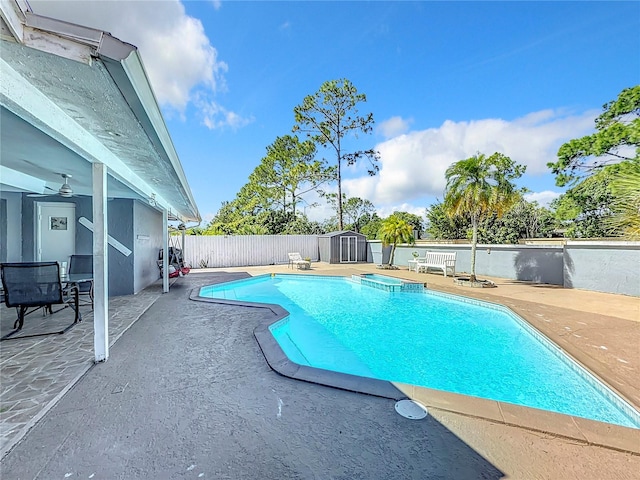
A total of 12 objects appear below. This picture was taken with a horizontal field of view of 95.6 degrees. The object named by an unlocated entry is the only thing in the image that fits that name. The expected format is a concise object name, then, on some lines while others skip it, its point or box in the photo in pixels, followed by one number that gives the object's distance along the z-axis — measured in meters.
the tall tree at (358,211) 36.62
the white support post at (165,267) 8.03
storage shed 18.02
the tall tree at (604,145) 15.12
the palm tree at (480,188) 9.49
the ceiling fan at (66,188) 4.75
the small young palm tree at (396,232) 14.46
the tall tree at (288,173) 24.11
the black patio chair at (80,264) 6.39
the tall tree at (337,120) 22.14
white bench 12.33
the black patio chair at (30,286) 4.22
